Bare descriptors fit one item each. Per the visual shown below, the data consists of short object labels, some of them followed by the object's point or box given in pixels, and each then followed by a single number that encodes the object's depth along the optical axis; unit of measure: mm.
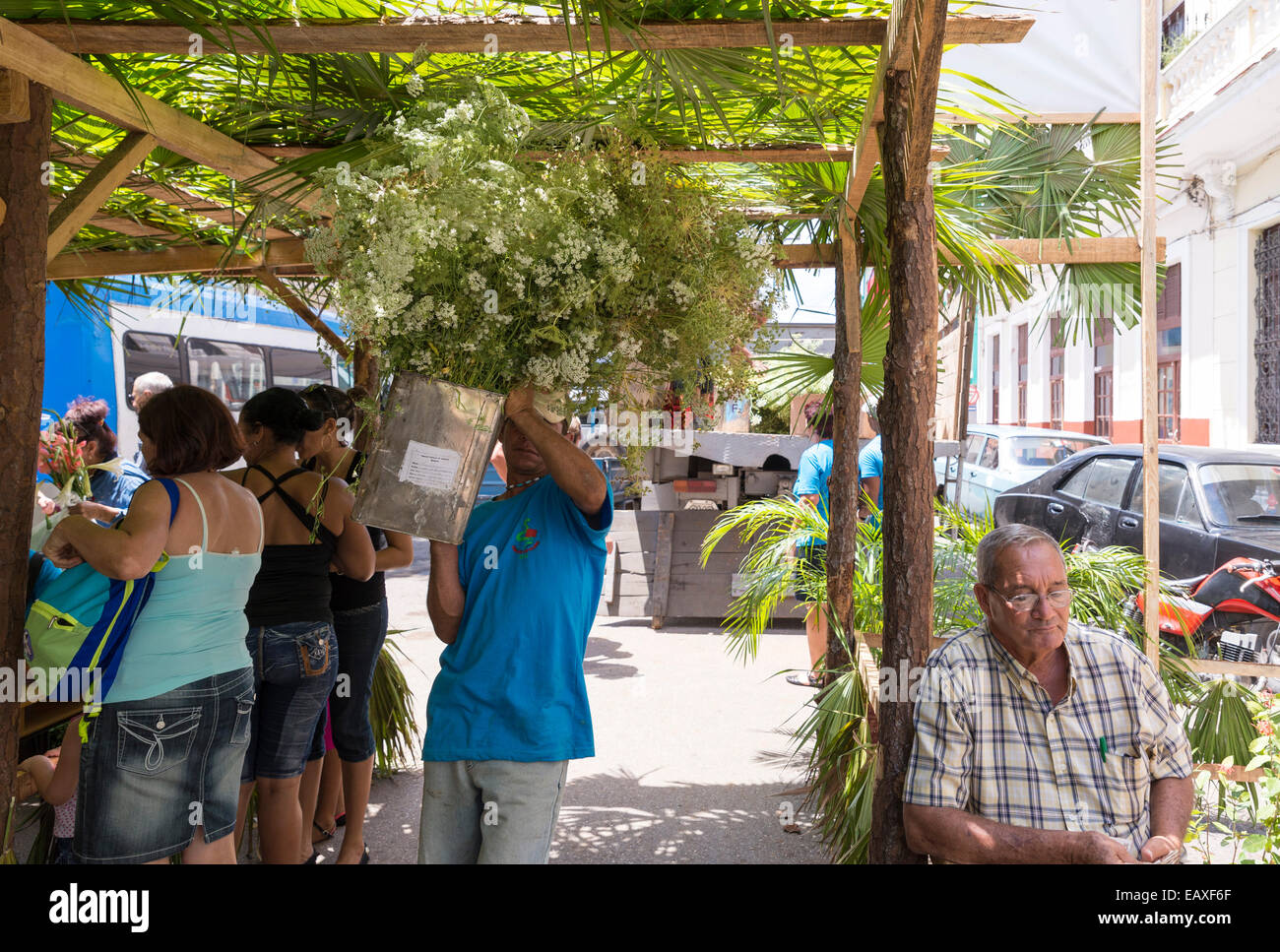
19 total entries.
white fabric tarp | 3420
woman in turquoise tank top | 2475
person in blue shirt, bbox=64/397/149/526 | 4598
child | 2748
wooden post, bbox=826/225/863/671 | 4723
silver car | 11844
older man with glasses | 2242
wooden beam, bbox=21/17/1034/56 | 2475
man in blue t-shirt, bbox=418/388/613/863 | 2252
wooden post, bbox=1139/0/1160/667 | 3510
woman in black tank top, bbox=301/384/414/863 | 3689
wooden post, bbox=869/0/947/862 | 2605
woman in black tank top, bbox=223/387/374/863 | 3246
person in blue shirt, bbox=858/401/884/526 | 6289
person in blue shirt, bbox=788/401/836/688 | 5344
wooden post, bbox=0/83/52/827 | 2611
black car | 6254
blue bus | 11047
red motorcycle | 5230
